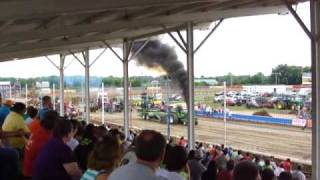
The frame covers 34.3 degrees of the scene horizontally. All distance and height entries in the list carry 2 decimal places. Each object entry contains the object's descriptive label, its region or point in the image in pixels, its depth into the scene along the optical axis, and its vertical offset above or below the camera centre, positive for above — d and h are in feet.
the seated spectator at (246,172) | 8.03 -1.33
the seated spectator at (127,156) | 11.79 -1.60
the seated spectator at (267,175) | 13.53 -2.29
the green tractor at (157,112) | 69.21 -3.38
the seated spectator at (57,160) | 10.81 -1.50
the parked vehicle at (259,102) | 62.63 -1.85
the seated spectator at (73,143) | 14.94 -1.59
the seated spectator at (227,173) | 19.06 -3.18
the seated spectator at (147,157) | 7.07 -0.94
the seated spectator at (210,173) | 20.67 -3.43
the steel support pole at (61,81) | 63.18 +0.93
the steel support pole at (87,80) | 56.29 +0.95
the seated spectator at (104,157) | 8.62 -1.16
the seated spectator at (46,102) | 23.67 -0.60
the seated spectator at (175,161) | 9.83 -1.41
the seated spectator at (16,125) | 17.60 -1.22
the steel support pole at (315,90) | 23.24 -0.16
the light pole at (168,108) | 45.42 -1.95
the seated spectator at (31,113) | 20.94 -0.97
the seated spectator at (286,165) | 29.41 -4.53
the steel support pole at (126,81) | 46.06 +0.62
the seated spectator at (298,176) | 19.44 -3.53
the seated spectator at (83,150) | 13.73 -1.68
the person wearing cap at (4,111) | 21.31 -0.89
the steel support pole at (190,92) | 33.50 -0.27
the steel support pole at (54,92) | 72.87 -0.42
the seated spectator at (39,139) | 13.02 -1.28
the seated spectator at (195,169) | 19.34 -3.09
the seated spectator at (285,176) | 13.60 -2.34
